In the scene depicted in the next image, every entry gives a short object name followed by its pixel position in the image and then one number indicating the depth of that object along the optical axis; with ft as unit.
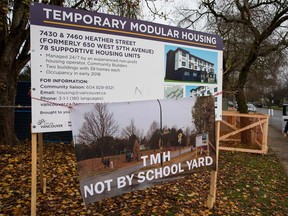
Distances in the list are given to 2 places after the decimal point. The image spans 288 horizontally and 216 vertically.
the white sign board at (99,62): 9.51
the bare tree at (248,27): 35.91
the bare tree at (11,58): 21.61
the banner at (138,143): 9.93
